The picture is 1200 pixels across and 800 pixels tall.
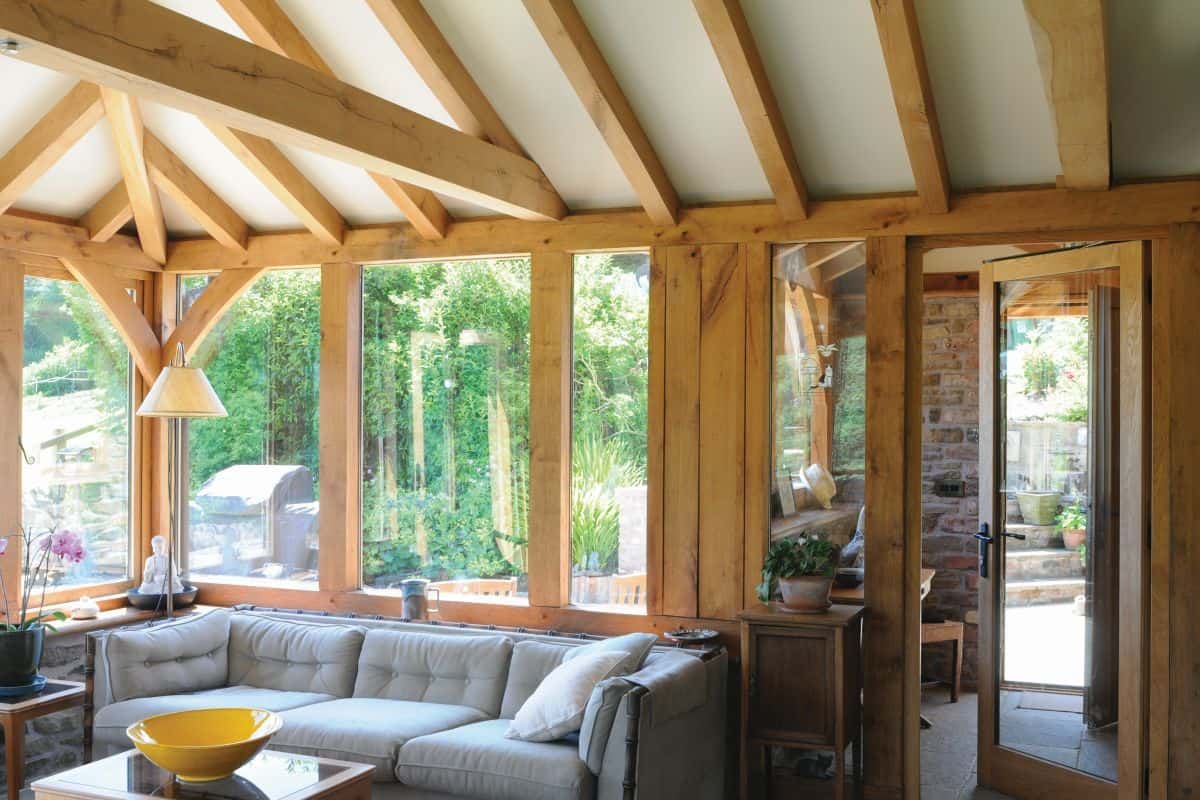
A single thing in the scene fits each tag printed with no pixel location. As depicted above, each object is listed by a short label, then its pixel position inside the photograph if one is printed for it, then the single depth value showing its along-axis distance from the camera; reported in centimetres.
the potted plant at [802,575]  466
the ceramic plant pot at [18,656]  472
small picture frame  504
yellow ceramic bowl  352
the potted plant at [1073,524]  490
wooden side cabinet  455
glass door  463
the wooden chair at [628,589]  531
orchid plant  485
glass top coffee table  356
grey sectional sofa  407
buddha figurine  595
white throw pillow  423
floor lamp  545
